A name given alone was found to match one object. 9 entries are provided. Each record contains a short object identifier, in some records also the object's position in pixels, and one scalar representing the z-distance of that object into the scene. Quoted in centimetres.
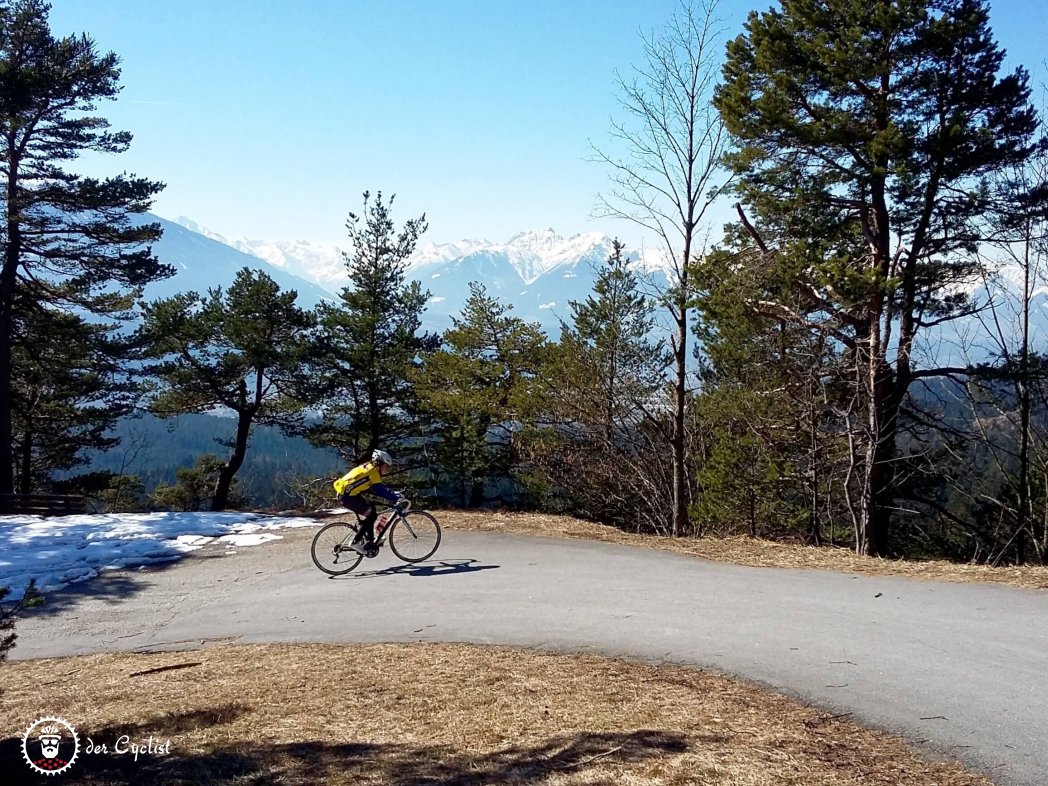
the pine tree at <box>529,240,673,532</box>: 1856
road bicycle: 1082
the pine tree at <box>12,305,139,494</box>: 2223
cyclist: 1042
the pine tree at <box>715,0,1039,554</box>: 1241
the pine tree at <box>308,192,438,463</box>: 2591
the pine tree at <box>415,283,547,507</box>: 2336
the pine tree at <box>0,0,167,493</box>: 1880
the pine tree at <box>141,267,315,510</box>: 2453
